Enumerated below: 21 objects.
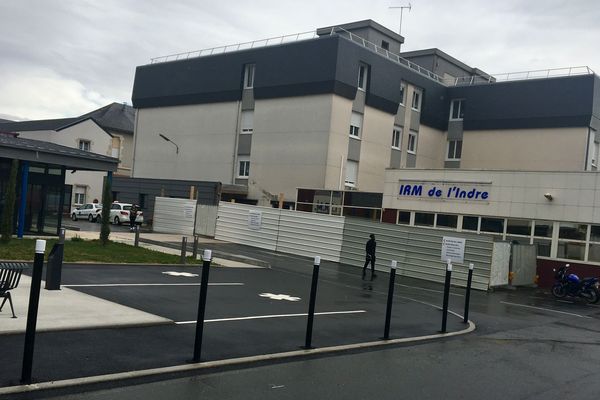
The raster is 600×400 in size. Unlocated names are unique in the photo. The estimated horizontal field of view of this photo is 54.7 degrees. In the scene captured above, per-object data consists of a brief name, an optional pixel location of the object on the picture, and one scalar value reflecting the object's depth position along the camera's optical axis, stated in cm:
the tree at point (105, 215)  1992
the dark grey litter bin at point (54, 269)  1084
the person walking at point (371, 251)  2214
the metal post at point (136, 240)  2172
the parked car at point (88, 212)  4134
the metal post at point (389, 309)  973
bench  809
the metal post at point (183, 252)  1826
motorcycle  1988
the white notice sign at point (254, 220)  3086
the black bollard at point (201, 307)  706
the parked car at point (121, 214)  3909
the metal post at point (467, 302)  1206
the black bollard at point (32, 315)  559
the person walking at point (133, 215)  3781
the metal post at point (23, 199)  2081
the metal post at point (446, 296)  1108
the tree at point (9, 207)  1741
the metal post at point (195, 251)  1994
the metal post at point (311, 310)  841
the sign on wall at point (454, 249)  2178
